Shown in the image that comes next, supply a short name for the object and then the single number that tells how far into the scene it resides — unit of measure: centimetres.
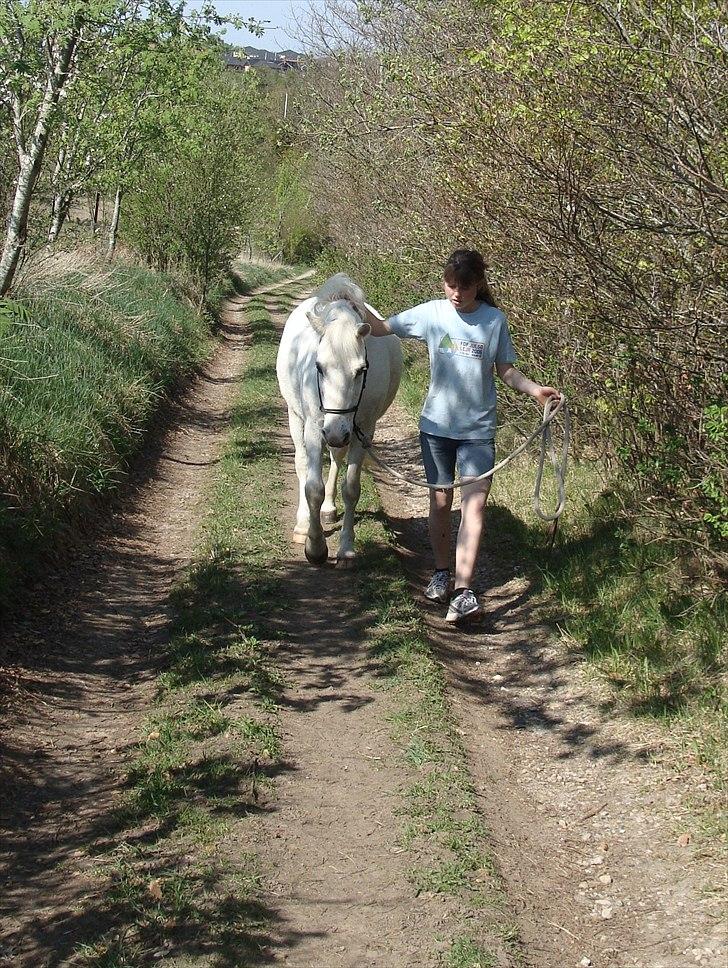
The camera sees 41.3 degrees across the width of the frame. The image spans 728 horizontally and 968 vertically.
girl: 610
